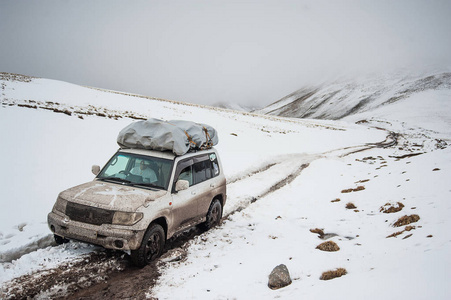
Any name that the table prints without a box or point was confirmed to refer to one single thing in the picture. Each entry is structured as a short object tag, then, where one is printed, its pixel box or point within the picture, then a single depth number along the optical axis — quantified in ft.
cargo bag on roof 22.17
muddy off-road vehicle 17.47
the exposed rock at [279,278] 16.56
